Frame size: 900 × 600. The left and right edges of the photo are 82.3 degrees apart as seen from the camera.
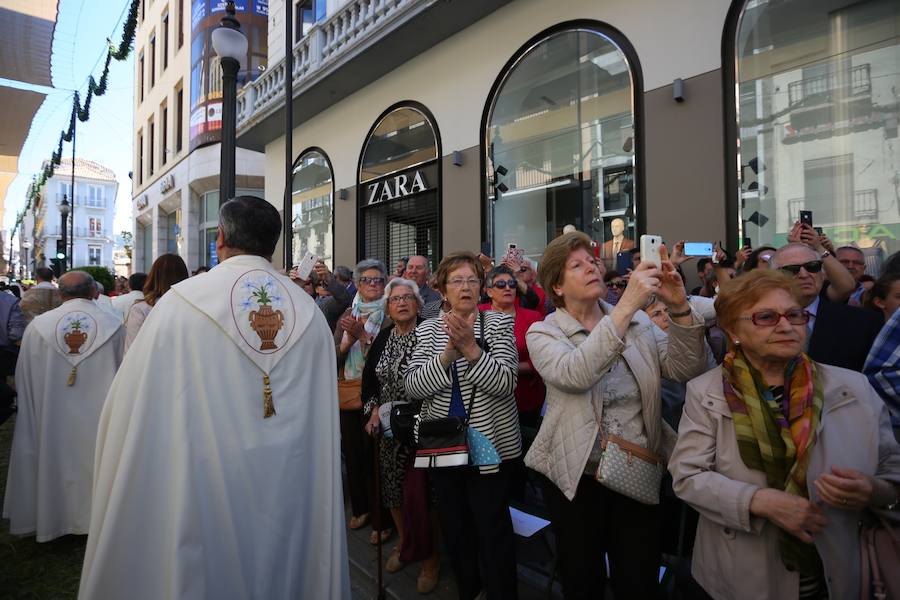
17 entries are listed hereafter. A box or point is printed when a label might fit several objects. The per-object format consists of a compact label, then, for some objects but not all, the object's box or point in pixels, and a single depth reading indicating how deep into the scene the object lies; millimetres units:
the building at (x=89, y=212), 72438
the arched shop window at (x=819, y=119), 5621
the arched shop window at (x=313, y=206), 13844
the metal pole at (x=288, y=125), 7137
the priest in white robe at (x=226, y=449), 2062
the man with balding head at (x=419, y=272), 5406
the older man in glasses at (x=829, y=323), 2645
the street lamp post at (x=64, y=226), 20161
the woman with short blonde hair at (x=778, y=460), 1734
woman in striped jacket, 2658
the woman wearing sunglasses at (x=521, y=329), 3508
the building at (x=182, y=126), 23438
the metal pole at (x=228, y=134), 5996
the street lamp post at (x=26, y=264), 59444
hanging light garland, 14391
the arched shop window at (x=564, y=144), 7527
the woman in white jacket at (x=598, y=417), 2207
